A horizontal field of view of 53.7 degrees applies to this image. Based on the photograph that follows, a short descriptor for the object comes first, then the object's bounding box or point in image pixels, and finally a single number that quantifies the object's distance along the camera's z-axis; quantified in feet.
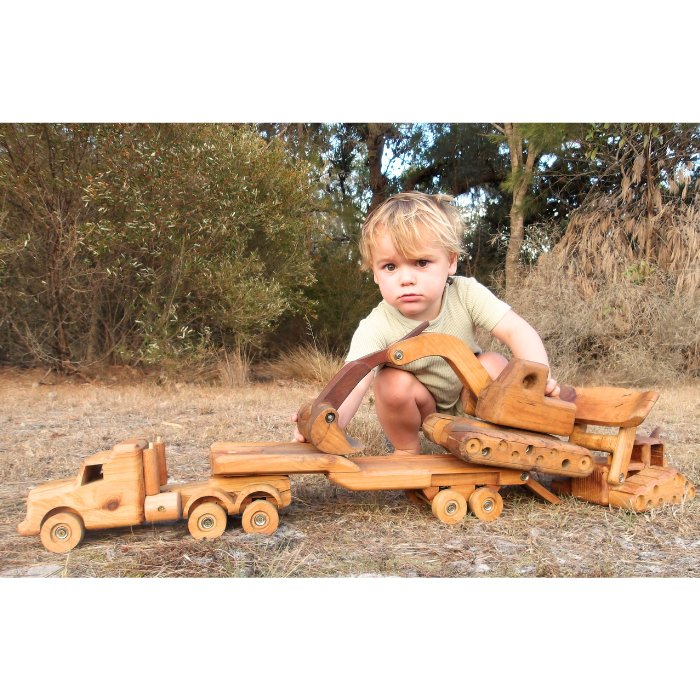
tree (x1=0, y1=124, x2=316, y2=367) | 19.10
